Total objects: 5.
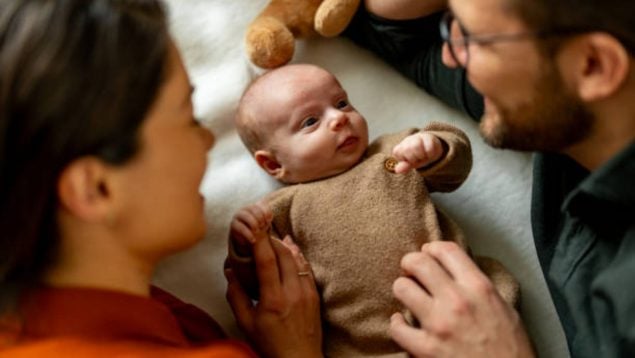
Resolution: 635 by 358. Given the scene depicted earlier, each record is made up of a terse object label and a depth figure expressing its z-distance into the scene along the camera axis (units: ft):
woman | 2.66
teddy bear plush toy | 4.33
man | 3.03
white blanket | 4.23
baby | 3.98
